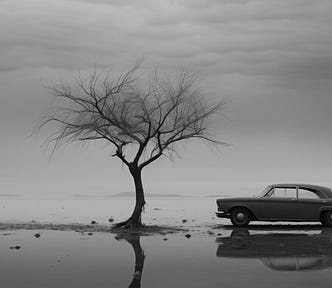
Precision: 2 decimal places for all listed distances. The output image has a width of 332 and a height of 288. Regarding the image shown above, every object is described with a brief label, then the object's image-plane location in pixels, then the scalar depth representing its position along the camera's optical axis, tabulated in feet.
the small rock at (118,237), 60.90
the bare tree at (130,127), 71.82
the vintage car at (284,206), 72.13
